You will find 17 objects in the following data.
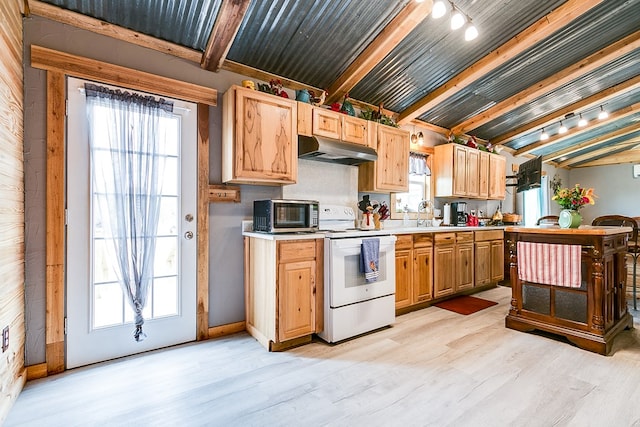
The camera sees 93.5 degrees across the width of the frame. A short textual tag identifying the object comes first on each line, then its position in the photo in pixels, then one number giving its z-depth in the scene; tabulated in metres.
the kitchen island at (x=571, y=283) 2.46
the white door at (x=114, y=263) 2.20
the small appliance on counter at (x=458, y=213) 4.78
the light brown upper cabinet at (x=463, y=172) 4.67
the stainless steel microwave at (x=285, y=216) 2.57
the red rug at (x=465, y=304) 3.60
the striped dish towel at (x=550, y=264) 2.51
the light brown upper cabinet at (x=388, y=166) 3.56
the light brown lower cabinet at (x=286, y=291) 2.44
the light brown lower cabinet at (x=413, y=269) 3.33
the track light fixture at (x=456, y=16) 2.35
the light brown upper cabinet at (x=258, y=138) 2.58
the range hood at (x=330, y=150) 2.88
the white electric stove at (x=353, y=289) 2.62
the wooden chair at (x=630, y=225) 3.56
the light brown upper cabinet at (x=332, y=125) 2.98
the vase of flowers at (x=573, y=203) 2.72
